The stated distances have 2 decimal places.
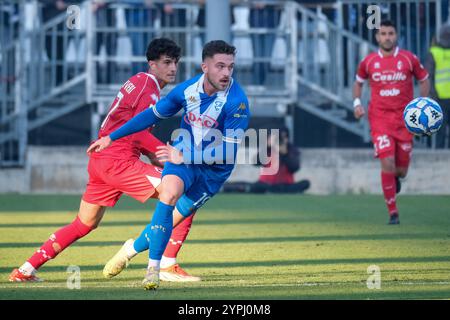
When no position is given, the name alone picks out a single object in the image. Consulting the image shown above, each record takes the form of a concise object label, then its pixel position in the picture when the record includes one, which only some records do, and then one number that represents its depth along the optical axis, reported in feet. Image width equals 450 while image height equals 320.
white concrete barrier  71.26
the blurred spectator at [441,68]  68.39
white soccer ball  43.70
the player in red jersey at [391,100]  49.78
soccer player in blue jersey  31.14
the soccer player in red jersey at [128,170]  32.65
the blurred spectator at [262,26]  74.02
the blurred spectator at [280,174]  69.46
